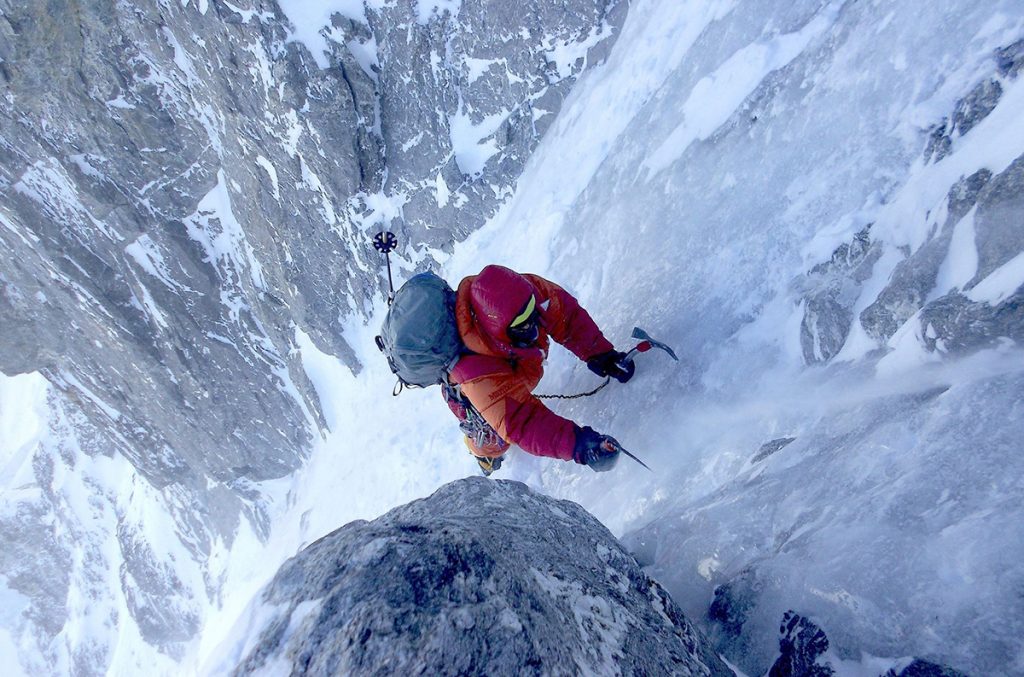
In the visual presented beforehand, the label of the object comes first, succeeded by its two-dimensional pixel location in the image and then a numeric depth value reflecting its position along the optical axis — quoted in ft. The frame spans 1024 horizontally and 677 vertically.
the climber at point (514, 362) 14.12
